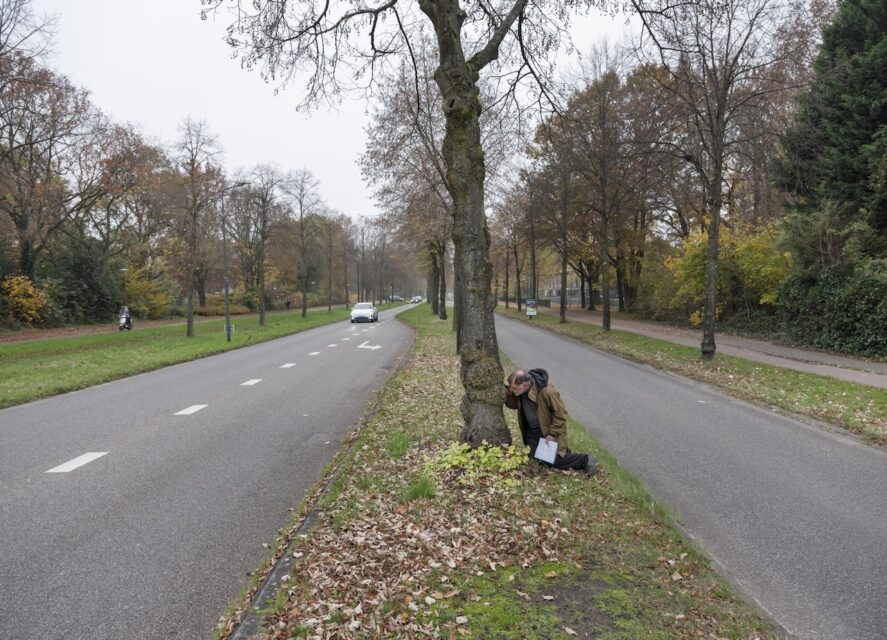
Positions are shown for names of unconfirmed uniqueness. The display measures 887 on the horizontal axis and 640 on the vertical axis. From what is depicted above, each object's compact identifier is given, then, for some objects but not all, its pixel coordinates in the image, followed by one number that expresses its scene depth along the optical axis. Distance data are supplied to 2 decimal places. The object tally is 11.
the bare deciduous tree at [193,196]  26.10
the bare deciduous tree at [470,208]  5.80
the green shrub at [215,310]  49.84
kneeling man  5.54
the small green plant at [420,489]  5.13
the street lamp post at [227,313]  24.95
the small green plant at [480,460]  5.48
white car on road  41.78
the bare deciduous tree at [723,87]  13.26
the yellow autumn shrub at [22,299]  28.20
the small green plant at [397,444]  6.64
